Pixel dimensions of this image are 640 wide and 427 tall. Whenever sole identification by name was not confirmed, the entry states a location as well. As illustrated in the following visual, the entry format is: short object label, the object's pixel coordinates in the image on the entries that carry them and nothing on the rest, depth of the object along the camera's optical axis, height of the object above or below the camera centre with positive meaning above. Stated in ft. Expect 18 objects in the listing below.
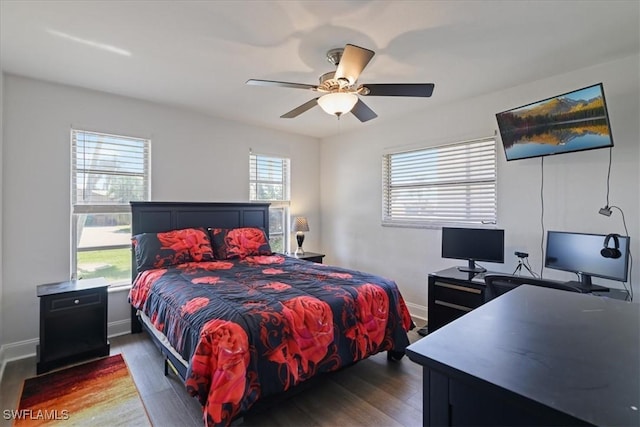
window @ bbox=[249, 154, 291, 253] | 15.14 +1.05
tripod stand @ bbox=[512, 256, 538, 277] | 10.00 -1.68
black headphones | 7.55 -0.85
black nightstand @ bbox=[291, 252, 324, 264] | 14.80 -2.16
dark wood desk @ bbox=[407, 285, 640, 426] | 1.92 -1.13
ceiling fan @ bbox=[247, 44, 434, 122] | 6.97 +2.94
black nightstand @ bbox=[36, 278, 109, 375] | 8.62 -3.42
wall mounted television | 7.73 +2.40
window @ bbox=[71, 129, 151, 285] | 10.57 +0.42
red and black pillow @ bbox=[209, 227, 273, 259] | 12.02 -1.26
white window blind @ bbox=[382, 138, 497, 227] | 11.34 +1.09
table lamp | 15.47 -0.84
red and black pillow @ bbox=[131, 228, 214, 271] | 10.50 -1.34
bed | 5.62 -2.25
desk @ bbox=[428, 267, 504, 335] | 9.52 -2.58
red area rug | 6.66 -4.44
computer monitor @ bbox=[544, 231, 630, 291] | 7.57 -1.06
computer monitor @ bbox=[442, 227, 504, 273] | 10.07 -1.08
